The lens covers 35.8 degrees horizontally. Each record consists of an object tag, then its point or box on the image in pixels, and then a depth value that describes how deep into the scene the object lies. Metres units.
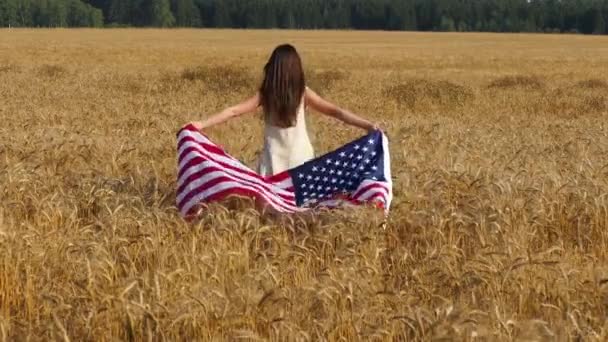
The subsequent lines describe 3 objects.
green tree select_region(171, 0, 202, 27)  143.25
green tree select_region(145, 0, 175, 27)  139.12
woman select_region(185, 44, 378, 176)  7.04
